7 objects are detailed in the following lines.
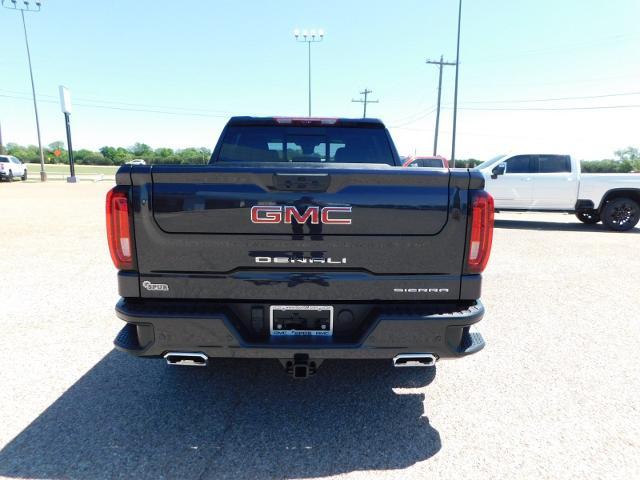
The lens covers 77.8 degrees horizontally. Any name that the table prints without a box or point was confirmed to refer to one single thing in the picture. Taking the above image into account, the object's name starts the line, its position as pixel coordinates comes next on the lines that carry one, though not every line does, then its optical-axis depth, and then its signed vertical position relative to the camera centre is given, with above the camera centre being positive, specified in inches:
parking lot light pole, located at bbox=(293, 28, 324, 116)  1544.0 +493.0
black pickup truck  87.3 -21.5
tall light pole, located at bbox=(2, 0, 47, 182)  1230.9 +245.8
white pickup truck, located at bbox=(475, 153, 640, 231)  434.3 -27.0
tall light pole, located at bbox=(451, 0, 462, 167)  1089.6 +259.0
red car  606.5 +4.4
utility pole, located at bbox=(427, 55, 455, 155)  1372.8 +238.6
